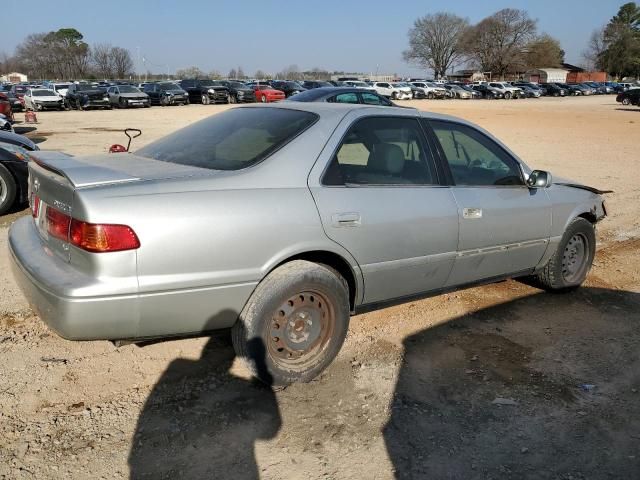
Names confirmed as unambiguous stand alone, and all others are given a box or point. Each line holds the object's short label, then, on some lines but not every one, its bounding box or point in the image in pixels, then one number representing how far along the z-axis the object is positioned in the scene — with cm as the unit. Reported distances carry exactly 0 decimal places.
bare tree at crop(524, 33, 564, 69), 10088
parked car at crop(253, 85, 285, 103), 3694
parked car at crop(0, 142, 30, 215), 696
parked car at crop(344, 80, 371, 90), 4740
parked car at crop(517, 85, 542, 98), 5975
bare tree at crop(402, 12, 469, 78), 10531
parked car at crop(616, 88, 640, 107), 4081
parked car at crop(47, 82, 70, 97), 3573
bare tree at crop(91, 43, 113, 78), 9711
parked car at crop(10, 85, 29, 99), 3553
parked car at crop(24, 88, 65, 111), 3275
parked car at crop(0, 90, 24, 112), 3148
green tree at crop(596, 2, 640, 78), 9894
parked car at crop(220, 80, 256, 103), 4025
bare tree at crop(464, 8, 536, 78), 9781
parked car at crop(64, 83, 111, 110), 3431
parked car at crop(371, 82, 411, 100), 4809
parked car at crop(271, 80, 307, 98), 4301
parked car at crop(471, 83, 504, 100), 5739
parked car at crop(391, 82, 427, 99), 5086
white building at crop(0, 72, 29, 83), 8741
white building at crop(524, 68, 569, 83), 10250
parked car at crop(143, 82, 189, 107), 3700
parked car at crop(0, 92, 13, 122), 1820
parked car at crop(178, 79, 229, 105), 3959
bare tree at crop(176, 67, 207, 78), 10556
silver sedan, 270
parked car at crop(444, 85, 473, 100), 5641
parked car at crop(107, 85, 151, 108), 3500
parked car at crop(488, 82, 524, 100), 5731
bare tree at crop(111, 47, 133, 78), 9888
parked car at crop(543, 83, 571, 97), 6469
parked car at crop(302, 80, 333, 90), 4700
